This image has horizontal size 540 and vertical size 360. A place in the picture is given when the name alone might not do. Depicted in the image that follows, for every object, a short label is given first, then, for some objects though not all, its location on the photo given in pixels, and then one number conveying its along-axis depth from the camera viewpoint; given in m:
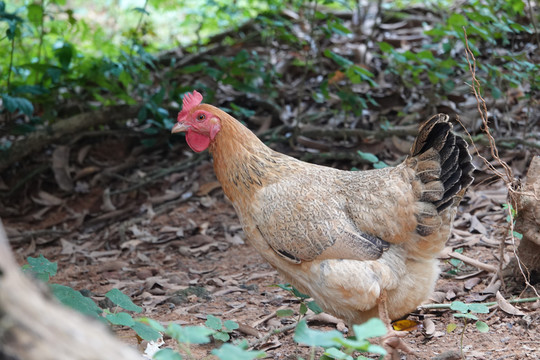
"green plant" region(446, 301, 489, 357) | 3.27
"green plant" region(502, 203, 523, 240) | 3.83
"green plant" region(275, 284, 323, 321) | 3.87
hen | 3.55
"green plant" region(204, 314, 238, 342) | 3.38
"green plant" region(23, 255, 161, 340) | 3.04
